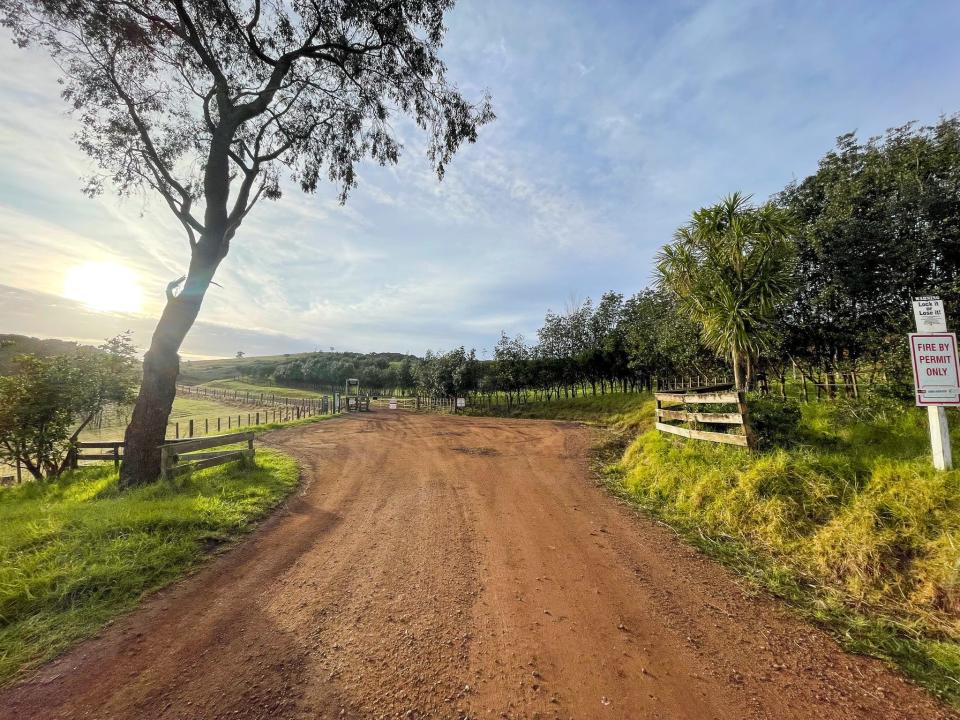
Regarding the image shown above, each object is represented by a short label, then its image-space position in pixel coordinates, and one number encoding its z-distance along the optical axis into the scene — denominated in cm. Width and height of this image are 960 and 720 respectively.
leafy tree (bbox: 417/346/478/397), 3553
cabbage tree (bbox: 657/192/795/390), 876
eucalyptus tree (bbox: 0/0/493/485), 763
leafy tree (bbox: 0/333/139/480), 905
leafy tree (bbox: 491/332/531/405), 3278
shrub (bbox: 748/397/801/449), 627
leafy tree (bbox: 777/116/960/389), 881
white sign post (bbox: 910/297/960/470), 454
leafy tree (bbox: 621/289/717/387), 1557
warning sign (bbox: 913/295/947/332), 487
